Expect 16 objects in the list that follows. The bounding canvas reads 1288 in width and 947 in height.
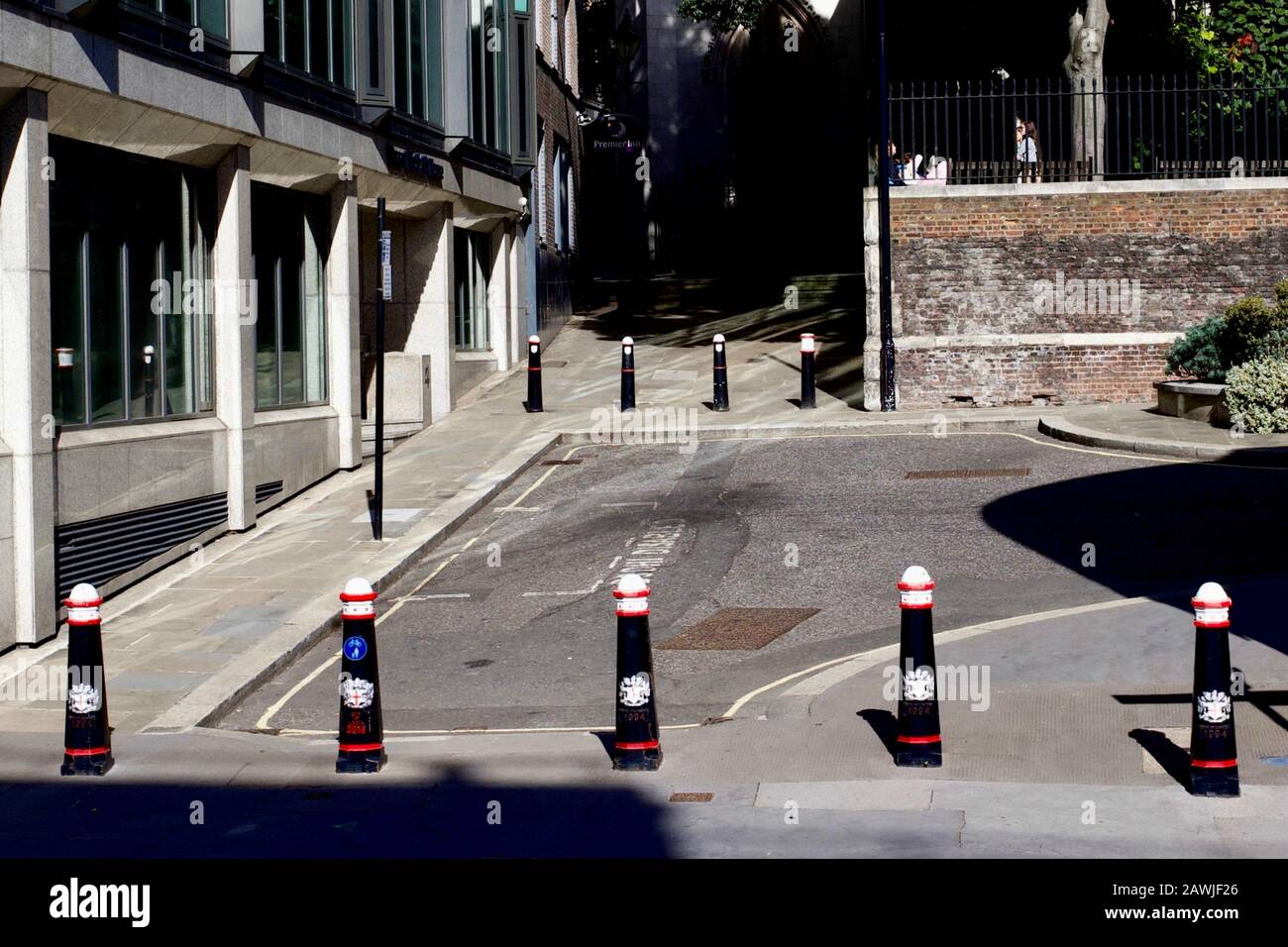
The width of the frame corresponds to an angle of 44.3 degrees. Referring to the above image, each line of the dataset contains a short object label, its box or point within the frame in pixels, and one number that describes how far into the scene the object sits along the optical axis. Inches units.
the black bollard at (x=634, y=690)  330.0
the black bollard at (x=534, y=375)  926.4
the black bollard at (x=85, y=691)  344.2
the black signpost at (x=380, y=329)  590.6
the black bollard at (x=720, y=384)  908.0
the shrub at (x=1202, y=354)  810.2
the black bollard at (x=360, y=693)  339.9
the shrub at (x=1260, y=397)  723.4
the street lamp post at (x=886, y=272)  887.1
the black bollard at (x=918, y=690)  316.2
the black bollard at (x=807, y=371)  886.2
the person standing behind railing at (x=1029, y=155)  913.5
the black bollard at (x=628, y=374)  907.4
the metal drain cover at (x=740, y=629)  464.1
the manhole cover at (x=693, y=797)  305.7
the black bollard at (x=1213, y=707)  288.0
